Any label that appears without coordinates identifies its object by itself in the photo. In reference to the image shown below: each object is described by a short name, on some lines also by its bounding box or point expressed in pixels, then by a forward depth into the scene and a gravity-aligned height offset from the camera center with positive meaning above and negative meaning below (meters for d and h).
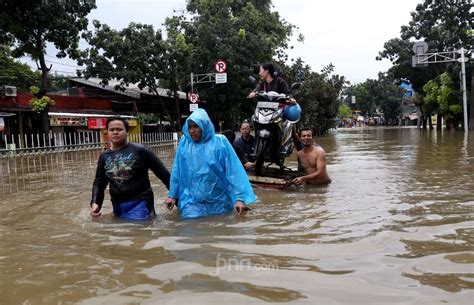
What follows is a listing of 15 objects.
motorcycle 6.50 -0.03
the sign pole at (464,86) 28.08 +1.61
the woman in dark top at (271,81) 6.66 +0.60
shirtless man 7.05 -0.60
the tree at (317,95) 29.69 +1.76
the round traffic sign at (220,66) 25.53 +3.27
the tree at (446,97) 32.69 +1.17
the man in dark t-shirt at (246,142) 7.41 -0.28
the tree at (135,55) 25.53 +4.17
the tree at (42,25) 19.66 +4.74
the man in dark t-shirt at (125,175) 4.67 -0.43
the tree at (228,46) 29.51 +5.04
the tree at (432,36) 32.69 +5.76
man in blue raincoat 4.60 -0.48
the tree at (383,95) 76.25 +3.60
